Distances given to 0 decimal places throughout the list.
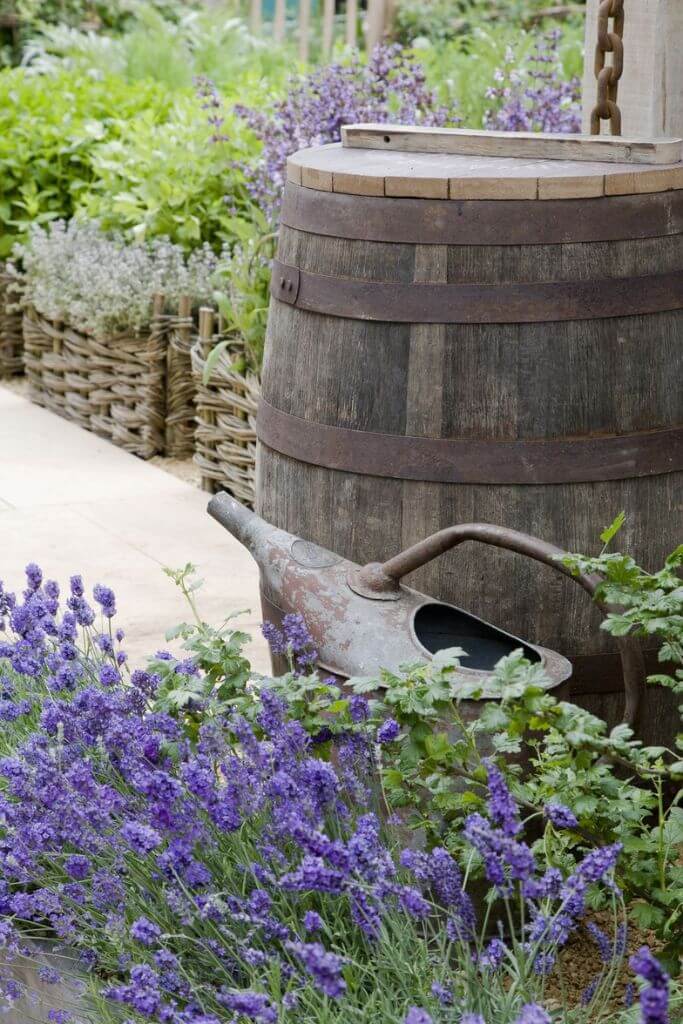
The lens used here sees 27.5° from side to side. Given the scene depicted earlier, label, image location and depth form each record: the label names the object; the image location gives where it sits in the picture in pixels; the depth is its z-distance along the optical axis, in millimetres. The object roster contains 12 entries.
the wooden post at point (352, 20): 11883
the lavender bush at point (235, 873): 1501
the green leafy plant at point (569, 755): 1735
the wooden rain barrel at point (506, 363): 2215
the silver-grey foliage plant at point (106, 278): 5273
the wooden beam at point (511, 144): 2303
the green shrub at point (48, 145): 6734
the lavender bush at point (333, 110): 5129
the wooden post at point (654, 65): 3273
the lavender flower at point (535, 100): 5263
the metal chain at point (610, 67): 2576
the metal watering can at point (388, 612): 2150
